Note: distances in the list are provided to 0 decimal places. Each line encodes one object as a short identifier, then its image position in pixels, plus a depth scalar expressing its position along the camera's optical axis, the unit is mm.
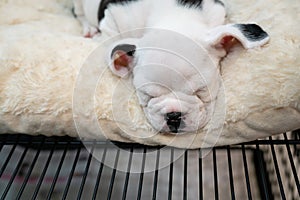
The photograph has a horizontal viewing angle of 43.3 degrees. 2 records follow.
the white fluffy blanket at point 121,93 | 812
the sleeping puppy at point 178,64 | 814
